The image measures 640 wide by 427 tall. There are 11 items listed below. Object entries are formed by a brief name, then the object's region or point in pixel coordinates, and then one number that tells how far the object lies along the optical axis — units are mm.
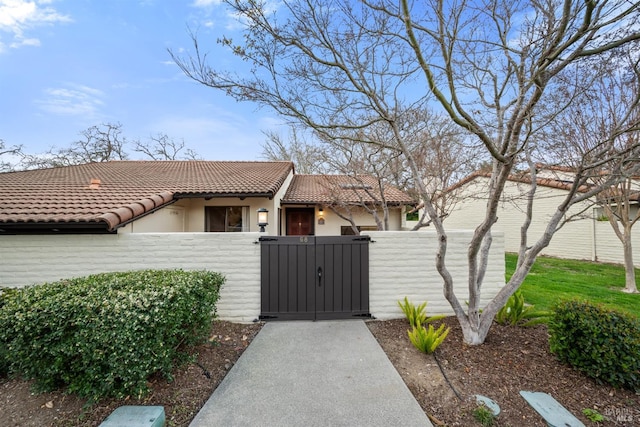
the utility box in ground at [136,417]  2146
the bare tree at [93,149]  18047
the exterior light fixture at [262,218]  6109
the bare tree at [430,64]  2818
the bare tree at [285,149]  14275
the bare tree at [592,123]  5027
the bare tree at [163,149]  19391
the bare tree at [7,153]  14432
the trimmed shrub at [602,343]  2641
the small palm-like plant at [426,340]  3242
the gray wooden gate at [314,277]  4559
